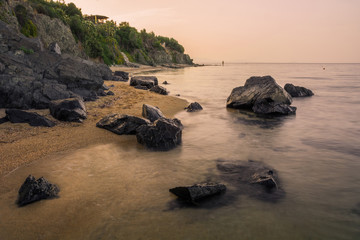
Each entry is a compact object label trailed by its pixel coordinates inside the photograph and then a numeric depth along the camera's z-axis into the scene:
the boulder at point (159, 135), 7.45
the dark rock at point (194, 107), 14.14
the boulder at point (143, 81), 23.47
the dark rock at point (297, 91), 21.81
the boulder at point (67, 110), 9.22
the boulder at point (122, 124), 8.52
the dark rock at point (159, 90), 20.22
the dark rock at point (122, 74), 33.09
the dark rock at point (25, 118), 8.38
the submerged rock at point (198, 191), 4.60
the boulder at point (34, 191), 4.28
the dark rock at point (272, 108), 13.62
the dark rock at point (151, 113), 10.20
